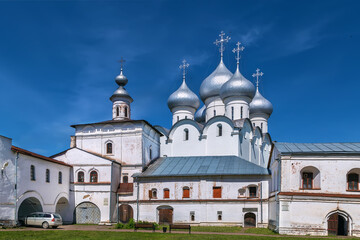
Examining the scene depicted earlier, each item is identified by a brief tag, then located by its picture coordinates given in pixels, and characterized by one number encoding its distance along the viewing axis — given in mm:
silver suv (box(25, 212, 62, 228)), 20656
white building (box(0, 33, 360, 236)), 19000
